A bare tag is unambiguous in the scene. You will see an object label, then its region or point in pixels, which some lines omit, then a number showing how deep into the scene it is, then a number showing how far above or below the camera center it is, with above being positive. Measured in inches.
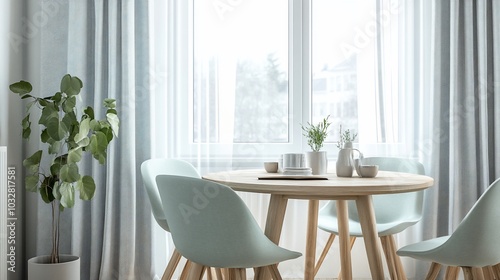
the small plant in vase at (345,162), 95.3 -2.7
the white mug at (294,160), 98.1 -2.3
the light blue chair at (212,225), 70.0 -10.9
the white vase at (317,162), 98.9 -2.8
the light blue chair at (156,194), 101.9 -9.1
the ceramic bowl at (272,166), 103.7 -3.7
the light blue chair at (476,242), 74.5 -14.1
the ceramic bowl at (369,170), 92.0 -4.1
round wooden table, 77.0 -6.2
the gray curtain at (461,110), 127.0 +9.4
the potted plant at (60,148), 104.3 +0.0
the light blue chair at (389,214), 107.0 -15.1
